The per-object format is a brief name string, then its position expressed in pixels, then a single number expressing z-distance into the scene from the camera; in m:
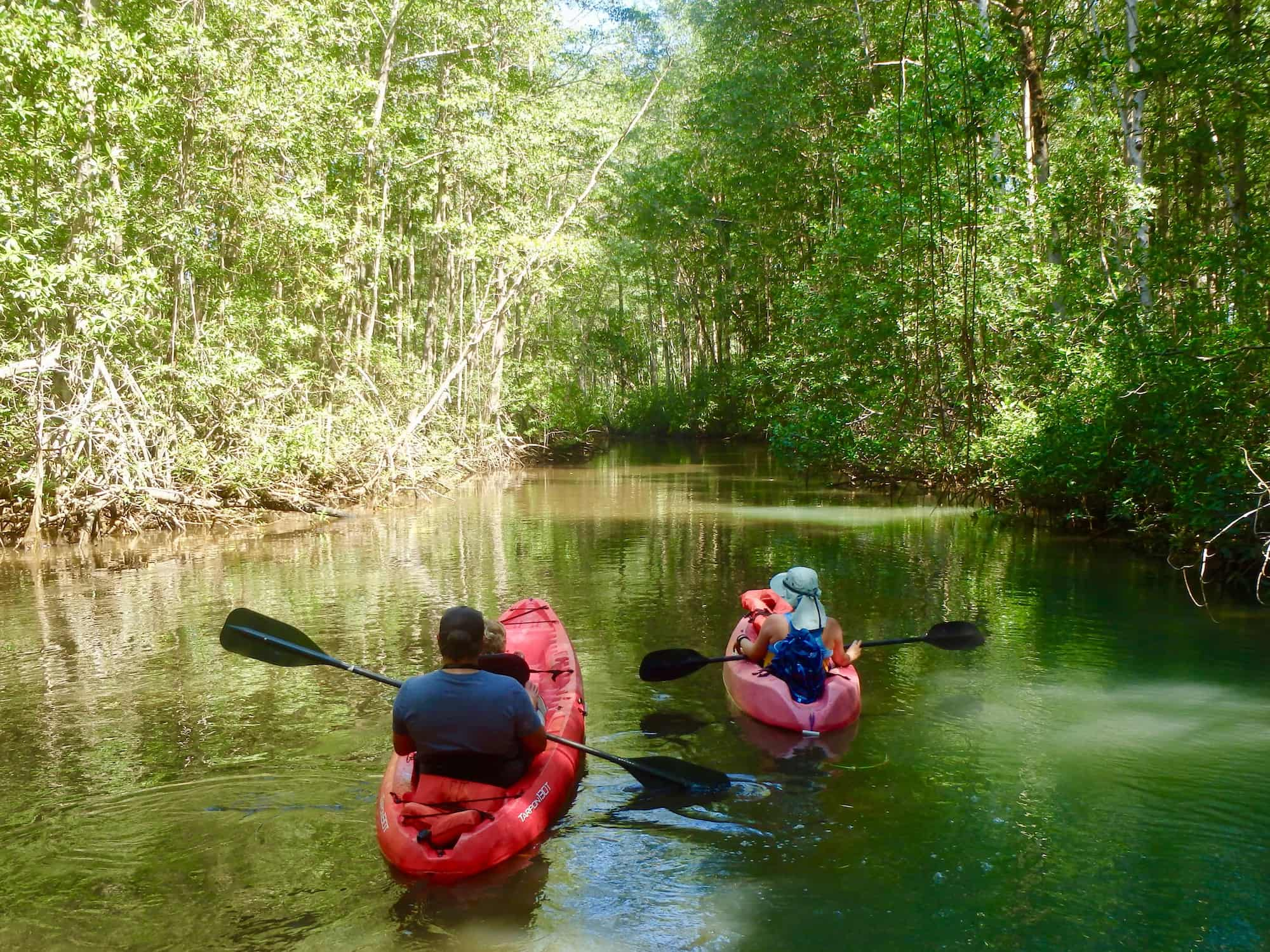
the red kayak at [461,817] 4.30
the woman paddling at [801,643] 6.21
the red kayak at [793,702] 6.11
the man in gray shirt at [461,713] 4.30
